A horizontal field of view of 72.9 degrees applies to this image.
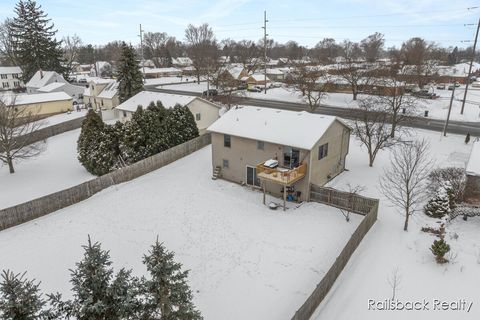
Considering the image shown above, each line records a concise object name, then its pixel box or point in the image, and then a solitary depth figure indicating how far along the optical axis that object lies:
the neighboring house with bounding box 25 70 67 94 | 61.00
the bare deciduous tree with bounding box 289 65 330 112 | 44.62
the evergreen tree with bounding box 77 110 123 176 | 26.23
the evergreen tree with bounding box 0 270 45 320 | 7.17
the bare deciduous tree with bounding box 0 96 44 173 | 27.42
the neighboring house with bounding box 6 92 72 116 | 46.76
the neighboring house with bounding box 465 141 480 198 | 18.55
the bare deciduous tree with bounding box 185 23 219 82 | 73.82
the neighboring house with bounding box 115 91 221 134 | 35.06
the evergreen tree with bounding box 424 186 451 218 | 17.89
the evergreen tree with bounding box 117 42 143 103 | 44.75
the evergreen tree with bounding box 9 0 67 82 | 66.61
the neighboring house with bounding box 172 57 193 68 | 109.75
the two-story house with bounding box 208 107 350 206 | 20.77
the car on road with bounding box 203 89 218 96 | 58.09
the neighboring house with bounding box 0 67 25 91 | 78.31
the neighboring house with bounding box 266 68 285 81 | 81.80
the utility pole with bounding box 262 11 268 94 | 55.38
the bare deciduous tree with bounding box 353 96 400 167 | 25.12
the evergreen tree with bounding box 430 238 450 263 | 14.15
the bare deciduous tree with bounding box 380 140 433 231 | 16.98
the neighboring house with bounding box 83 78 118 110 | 51.67
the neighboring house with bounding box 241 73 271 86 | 70.43
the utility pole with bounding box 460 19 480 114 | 30.52
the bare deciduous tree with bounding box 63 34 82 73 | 99.85
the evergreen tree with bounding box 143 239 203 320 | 8.68
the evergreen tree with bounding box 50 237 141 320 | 7.98
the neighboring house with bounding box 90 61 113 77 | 104.25
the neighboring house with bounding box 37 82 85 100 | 55.81
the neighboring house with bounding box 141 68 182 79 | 99.53
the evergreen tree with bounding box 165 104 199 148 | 29.25
